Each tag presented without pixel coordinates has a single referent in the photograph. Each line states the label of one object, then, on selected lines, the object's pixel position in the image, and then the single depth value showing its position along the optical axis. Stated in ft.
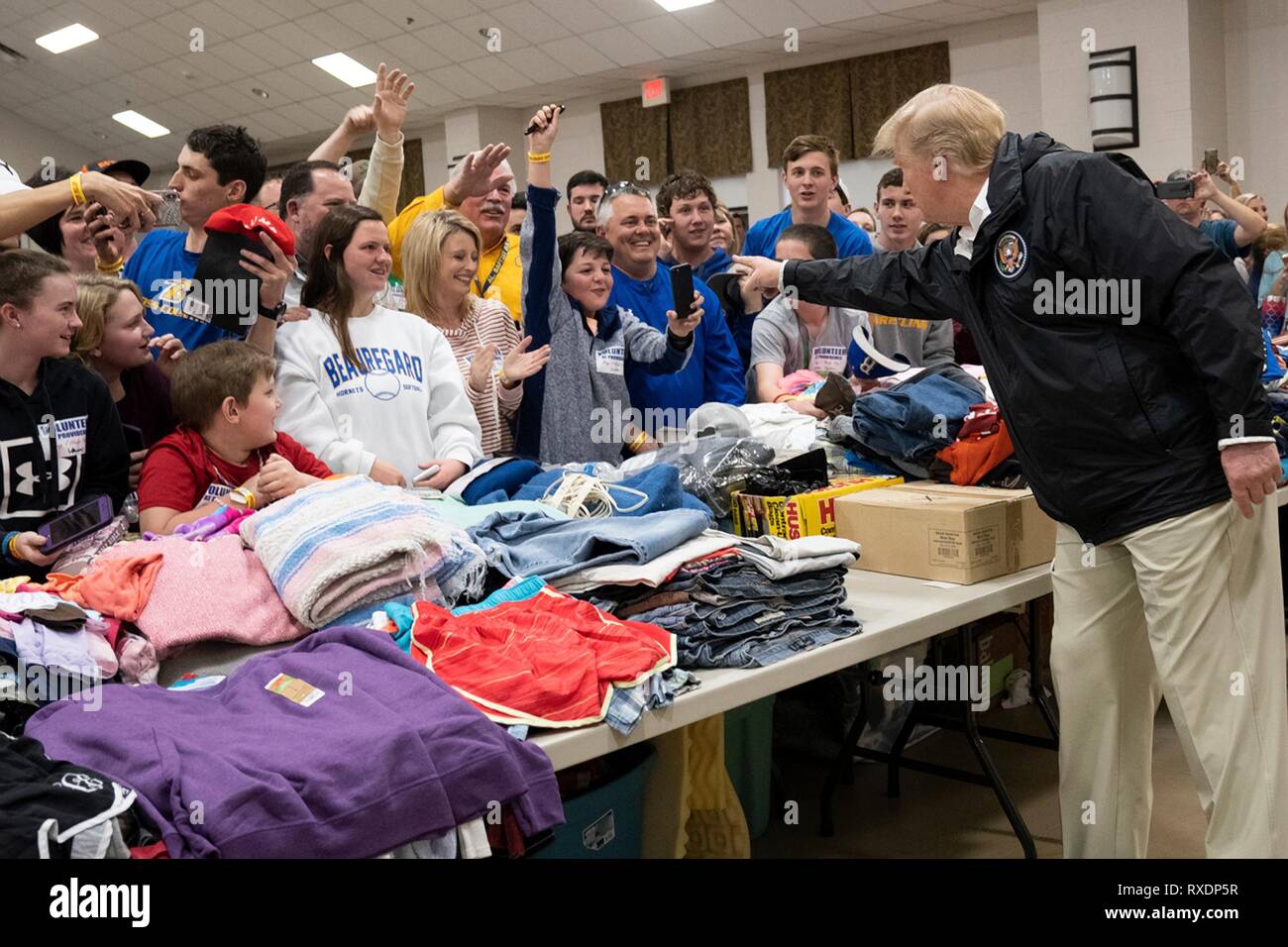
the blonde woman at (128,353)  9.04
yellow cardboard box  9.12
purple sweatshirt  4.59
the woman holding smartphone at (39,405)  7.49
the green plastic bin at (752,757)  9.61
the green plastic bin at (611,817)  7.47
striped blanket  6.42
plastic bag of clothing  9.45
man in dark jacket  6.62
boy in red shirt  7.72
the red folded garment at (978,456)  9.46
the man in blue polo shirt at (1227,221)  16.96
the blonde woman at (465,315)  10.71
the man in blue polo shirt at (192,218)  10.14
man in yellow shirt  12.57
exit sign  36.42
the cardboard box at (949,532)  8.59
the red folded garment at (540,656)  5.77
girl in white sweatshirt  8.95
